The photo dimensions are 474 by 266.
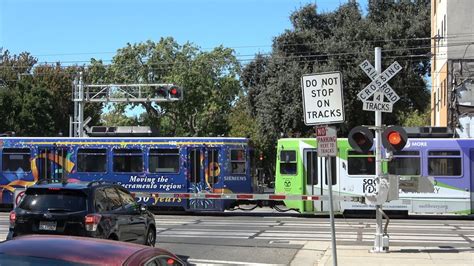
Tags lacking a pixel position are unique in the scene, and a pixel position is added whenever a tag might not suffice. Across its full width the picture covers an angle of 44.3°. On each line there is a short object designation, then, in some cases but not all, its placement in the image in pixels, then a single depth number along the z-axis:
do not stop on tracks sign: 8.97
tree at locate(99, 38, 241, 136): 52.62
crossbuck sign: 12.31
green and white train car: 20.61
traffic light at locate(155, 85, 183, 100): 30.36
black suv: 10.20
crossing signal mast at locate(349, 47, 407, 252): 12.21
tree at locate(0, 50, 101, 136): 45.97
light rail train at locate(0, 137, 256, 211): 22.03
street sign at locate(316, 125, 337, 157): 8.87
